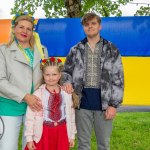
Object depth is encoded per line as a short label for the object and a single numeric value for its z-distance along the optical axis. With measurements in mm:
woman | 3158
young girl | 3238
